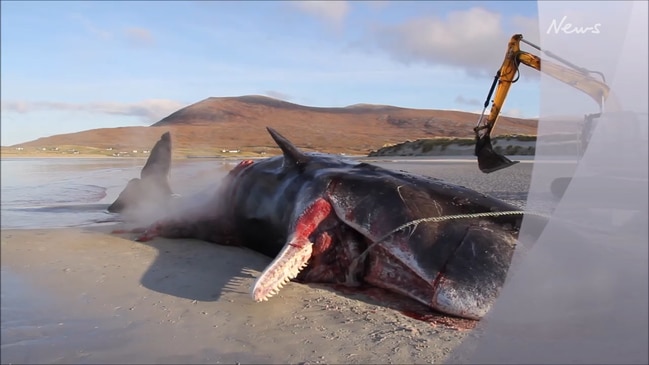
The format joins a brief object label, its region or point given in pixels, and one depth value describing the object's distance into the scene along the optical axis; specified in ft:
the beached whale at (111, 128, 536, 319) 11.29
